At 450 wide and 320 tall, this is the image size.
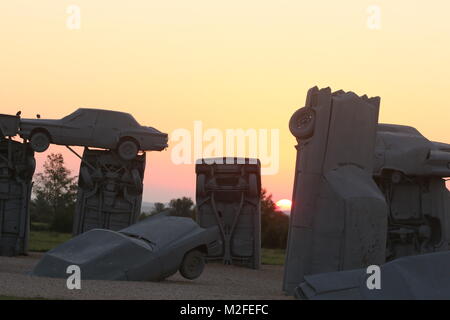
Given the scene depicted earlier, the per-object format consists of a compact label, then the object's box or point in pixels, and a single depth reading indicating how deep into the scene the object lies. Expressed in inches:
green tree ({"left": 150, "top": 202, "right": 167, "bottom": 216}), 2795.5
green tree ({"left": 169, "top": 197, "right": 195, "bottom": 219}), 2469.2
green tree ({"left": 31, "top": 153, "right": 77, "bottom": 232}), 2396.7
